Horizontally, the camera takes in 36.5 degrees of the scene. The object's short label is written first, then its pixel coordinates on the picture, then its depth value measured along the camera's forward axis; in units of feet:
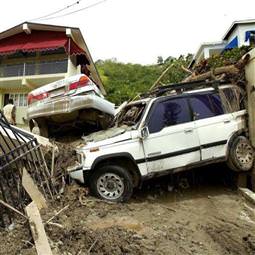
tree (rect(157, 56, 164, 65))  189.96
